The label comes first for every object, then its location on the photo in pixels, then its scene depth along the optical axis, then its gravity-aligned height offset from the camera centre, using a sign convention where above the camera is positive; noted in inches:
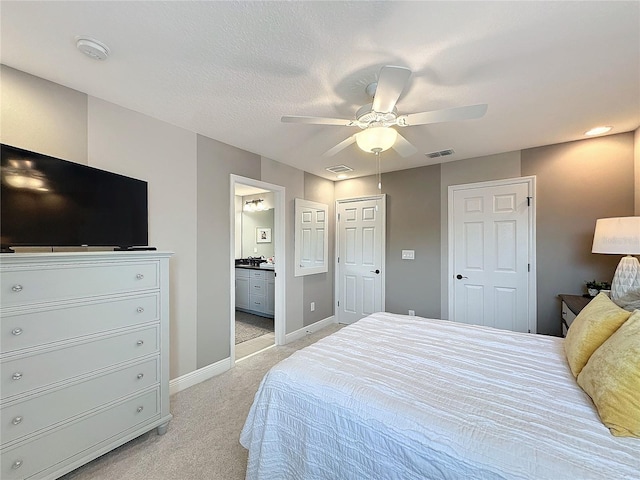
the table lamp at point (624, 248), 83.2 -2.5
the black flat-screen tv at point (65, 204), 60.2 +9.5
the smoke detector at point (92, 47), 58.3 +42.9
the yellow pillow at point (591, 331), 53.7 -19.0
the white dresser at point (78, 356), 54.0 -26.9
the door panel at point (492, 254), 127.0 -6.9
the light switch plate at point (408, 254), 156.9 -8.2
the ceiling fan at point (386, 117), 55.9 +31.1
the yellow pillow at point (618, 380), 37.6 -21.8
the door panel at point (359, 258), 168.9 -11.8
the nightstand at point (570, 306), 91.8 -23.1
